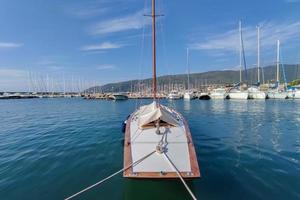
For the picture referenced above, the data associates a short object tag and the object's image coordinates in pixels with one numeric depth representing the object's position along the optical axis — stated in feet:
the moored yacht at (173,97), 272.97
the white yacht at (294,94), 194.18
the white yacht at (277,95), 197.36
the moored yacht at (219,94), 226.89
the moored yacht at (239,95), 202.80
